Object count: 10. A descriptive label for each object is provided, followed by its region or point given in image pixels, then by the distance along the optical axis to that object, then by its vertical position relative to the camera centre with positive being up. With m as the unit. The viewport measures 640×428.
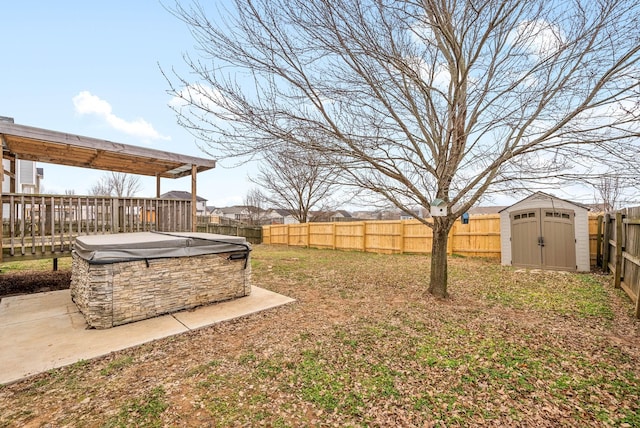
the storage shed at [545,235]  6.97 -0.58
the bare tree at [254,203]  26.45 +1.46
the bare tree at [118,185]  21.55 +2.77
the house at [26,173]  14.48 +2.51
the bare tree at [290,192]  17.83 +1.70
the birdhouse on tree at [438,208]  4.14 +0.11
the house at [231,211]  45.23 +1.12
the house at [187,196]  36.49 +2.97
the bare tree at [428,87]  3.27 +1.74
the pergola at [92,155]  4.36 +1.33
